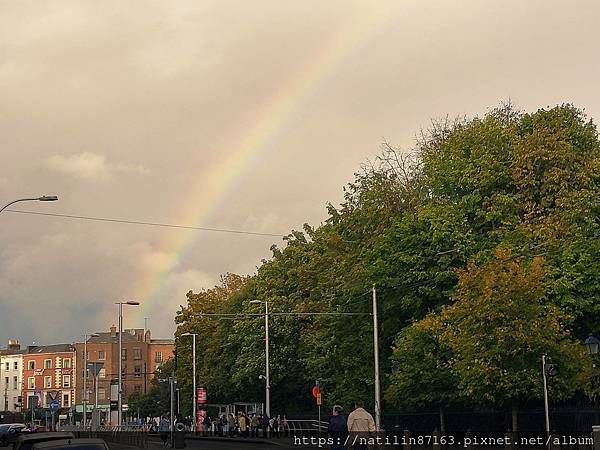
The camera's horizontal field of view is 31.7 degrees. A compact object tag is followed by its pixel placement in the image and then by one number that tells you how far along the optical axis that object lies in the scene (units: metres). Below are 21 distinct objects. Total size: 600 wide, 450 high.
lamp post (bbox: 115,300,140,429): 82.32
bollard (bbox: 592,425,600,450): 26.15
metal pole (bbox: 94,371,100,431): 77.18
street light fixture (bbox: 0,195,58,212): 44.84
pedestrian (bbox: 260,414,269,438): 76.44
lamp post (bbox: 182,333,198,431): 110.20
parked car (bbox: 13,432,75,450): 21.80
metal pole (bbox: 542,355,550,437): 38.26
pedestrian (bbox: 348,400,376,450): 31.59
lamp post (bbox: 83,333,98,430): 97.06
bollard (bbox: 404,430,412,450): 47.05
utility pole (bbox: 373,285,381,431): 58.19
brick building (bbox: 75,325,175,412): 195.88
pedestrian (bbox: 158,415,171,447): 68.88
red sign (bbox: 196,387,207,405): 88.85
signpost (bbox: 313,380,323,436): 66.06
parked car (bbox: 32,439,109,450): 21.30
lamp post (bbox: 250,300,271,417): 84.50
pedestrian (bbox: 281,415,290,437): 80.06
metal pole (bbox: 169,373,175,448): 68.85
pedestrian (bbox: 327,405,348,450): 33.84
